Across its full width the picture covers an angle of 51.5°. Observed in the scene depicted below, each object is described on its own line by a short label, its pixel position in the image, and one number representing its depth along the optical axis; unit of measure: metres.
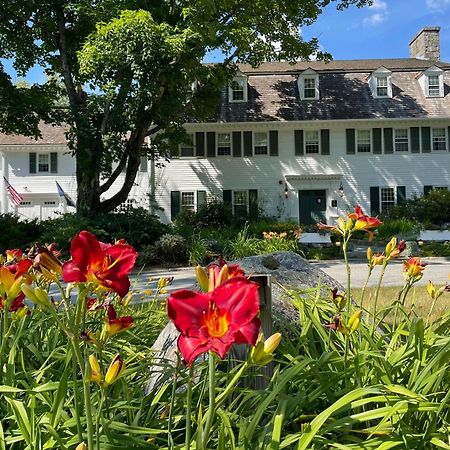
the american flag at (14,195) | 26.59
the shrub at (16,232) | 15.16
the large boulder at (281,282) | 2.27
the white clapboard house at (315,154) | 23.56
